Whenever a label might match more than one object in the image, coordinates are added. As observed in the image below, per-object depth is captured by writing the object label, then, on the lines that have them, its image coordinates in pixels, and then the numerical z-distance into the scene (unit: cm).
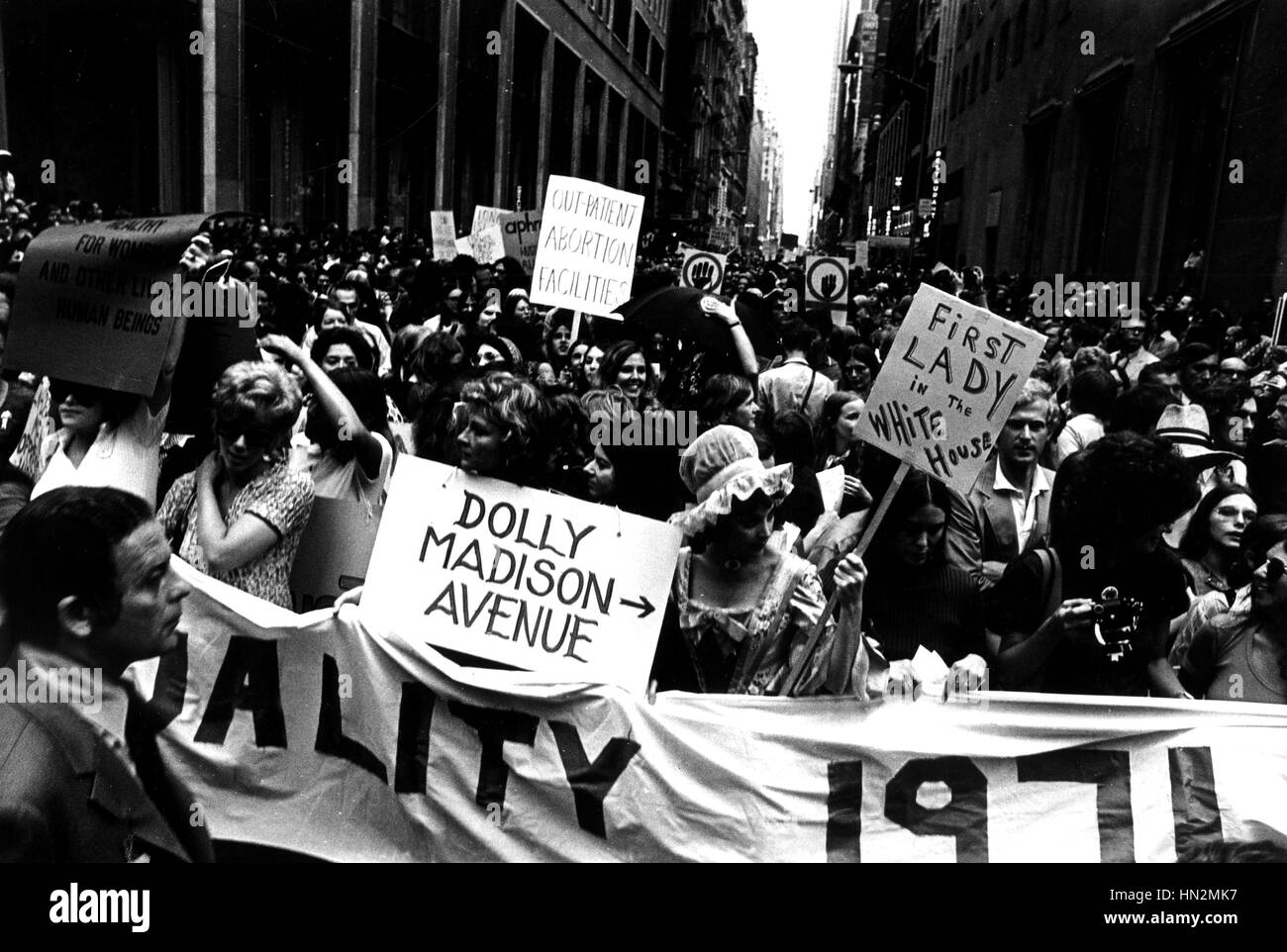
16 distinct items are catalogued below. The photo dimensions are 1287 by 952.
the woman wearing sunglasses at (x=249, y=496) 377
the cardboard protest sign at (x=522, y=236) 1156
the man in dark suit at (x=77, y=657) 219
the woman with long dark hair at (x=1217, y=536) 452
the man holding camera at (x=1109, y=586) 355
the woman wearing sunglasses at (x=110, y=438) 400
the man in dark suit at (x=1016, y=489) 514
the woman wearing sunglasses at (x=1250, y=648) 353
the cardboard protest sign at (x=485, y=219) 1259
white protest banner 345
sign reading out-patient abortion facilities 820
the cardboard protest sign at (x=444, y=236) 1418
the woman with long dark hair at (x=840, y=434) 557
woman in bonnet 347
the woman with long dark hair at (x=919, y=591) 379
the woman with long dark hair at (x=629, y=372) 640
